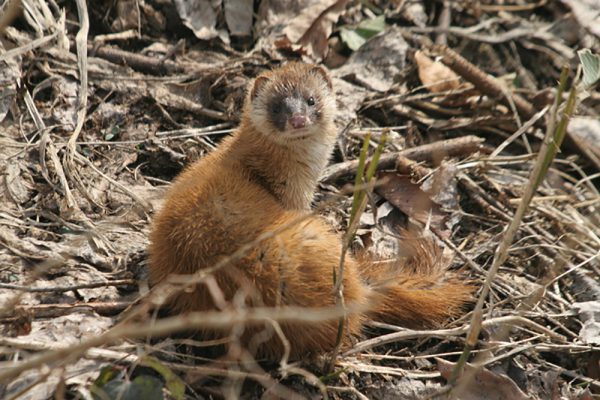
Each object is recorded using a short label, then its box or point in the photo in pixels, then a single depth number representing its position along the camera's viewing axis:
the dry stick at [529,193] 6.12
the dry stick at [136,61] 11.37
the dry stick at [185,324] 5.12
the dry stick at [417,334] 7.68
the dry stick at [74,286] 7.38
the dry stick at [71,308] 7.48
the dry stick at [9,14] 5.66
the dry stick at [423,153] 10.91
